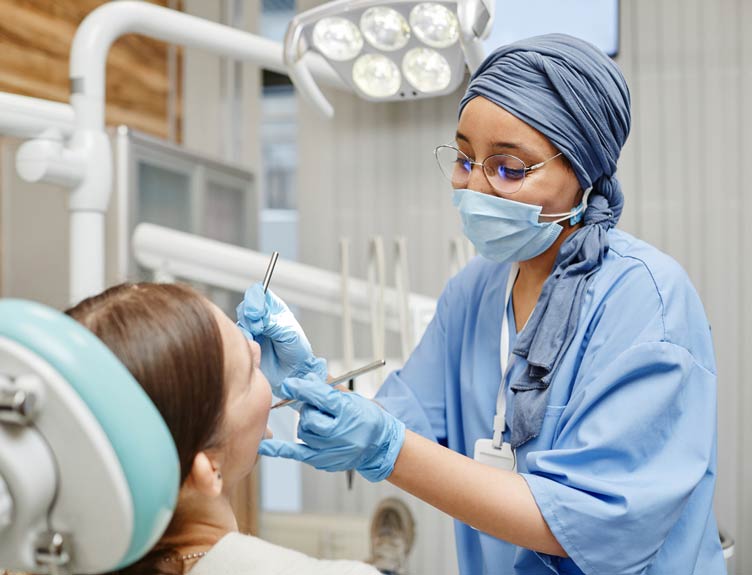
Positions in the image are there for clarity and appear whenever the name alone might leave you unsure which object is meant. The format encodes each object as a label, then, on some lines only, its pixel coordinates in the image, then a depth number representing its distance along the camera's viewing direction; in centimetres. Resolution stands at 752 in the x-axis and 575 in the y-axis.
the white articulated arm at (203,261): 191
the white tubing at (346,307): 205
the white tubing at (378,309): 211
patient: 78
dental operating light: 145
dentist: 102
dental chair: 55
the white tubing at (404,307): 205
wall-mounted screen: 287
